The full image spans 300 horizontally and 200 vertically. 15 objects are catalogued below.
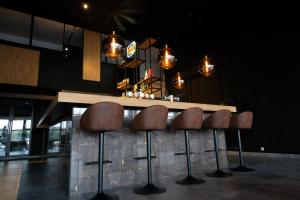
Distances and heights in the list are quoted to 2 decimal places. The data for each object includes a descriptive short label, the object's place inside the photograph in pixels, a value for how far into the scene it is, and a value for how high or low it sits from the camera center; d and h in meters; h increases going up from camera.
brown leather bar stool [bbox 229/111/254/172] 3.47 +0.16
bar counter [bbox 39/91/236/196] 2.34 -0.24
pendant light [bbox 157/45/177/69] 4.46 +1.70
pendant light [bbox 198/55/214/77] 5.34 +1.76
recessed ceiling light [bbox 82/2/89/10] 4.75 +3.14
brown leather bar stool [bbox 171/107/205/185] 2.74 +0.13
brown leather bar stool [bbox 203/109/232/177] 3.09 +0.15
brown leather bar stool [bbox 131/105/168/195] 2.38 +0.12
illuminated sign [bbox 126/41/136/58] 5.65 +2.48
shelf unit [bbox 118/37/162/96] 5.69 +2.16
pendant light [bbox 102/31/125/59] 3.89 +1.76
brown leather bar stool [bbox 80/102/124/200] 2.05 +0.14
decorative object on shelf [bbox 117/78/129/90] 6.19 +1.56
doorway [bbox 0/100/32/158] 8.27 +0.37
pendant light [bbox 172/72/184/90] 6.67 +1.70
